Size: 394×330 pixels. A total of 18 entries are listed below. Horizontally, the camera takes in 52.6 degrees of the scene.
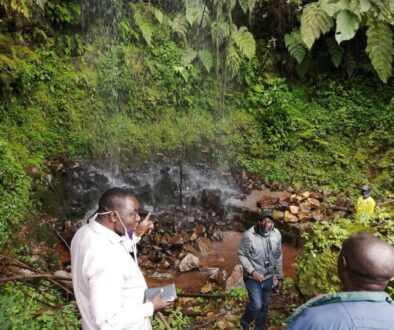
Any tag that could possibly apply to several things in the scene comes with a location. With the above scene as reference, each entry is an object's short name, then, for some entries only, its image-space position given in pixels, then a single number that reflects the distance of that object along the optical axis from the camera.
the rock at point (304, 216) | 7.48
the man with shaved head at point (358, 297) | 1.52
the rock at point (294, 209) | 7.65
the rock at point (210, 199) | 8.49
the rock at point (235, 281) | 5.83
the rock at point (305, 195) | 8.09
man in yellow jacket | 5.74
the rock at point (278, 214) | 7.67
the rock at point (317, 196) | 8.13
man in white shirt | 2.02
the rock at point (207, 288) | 5.84
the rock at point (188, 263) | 6.55
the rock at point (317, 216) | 7.51
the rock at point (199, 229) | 7.58
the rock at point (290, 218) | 7.50
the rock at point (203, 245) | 7.15
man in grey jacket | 4.36
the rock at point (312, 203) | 7.88
